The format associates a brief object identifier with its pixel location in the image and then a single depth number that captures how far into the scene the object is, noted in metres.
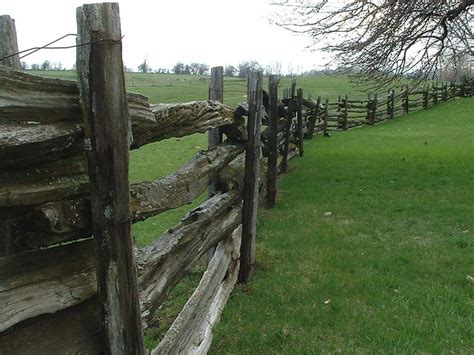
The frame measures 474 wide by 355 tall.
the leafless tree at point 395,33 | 9.38
